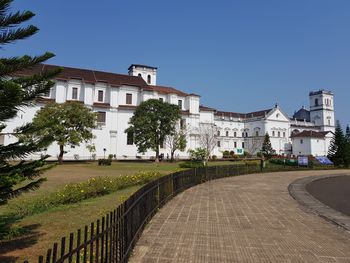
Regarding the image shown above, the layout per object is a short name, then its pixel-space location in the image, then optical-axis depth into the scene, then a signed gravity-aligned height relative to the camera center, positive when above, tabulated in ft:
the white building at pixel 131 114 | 164.76 +33.25
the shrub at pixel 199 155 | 108.17 +2.36
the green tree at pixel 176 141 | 163.63 +11.53
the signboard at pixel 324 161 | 134.62 +0.97
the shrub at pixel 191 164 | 94.23 -0.96
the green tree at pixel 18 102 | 12.14 +2.64
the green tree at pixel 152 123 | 144.88 +19.44
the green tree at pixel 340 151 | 139.44 +6.02
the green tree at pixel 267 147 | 233.49 +12.49
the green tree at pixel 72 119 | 116.06 +16.83
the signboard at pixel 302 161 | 119.75 +0.70
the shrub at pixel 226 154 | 212.07 +5.86
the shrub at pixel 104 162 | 110.63 -0.75
